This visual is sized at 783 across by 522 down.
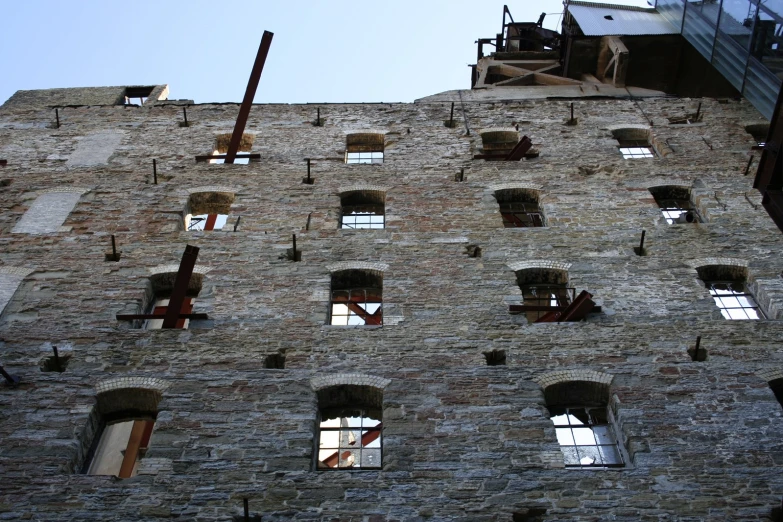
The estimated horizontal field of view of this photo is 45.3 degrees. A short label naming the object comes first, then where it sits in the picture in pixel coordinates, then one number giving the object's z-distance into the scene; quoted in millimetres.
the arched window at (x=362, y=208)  18375
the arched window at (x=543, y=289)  15352
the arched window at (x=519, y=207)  18453
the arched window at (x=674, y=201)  18441
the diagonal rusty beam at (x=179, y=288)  14156
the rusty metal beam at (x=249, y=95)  20328
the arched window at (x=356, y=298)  15047
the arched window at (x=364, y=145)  21406
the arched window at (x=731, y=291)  15086
